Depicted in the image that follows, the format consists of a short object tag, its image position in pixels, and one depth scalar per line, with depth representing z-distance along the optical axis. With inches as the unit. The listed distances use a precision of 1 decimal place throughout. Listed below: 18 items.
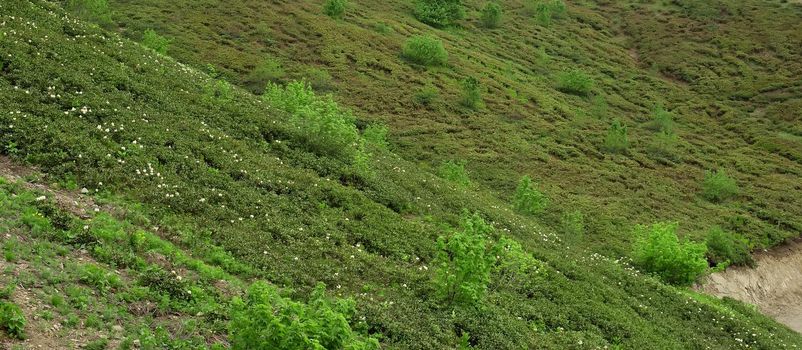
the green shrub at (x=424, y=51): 2230.6
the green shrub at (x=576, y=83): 2488.9
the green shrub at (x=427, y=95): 1961.1
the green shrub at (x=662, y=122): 2268.7
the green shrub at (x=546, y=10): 3316.4
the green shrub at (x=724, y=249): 1390.1
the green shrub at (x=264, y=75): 1660.9
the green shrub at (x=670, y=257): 1112.8
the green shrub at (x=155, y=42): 1487.5
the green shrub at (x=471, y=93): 1991.9
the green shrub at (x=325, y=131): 879.1
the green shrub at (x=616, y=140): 1993.1
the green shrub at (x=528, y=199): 1273.9
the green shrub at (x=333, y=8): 2399.1
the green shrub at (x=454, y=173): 1317.7
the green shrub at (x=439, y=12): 2886.6
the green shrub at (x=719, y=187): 1777.8
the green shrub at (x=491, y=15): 3080.7
